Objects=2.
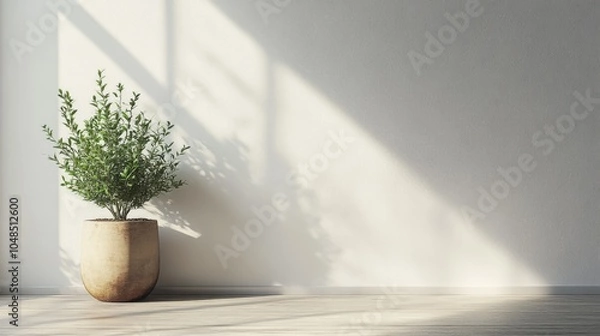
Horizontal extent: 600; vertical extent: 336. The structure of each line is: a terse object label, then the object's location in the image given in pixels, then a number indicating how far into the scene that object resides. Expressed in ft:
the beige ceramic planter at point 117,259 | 11.26
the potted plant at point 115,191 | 11.28
